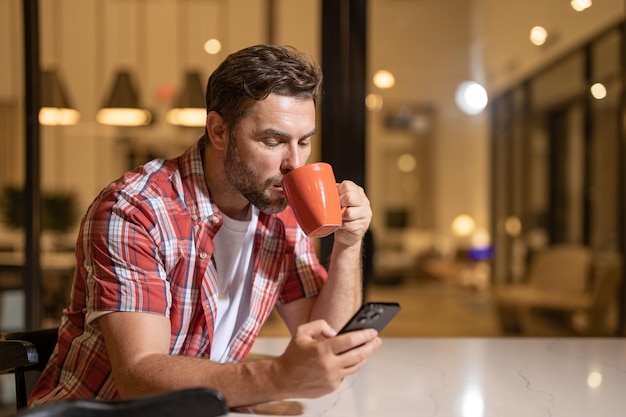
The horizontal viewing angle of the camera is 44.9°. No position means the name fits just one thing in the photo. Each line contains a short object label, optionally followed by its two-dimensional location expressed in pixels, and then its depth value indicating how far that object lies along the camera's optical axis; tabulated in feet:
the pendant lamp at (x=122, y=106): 13.21
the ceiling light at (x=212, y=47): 13.70
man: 2.91
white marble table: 3.17
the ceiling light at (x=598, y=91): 12.34
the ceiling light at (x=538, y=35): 11.30
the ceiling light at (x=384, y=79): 10.81
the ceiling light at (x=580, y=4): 10.96
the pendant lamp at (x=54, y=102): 10.87
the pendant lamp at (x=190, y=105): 11.48
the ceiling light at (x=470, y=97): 11.16
